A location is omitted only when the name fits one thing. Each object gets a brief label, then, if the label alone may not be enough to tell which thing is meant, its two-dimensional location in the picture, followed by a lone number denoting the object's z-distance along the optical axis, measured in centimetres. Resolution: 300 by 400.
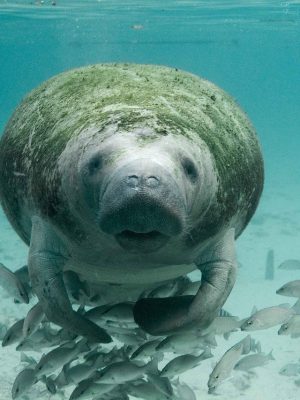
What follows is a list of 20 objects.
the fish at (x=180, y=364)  496
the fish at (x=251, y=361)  651
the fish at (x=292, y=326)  621
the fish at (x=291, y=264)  992
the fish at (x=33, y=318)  436
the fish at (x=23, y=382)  507
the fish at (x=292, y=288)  661
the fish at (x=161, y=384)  493
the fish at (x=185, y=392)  572
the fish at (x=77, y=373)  471
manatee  296
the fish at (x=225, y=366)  544
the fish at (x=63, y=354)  456
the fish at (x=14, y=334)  488
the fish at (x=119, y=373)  447
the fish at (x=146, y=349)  459
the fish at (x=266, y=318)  577
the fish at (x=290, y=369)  802
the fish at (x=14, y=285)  477
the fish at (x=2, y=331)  676
